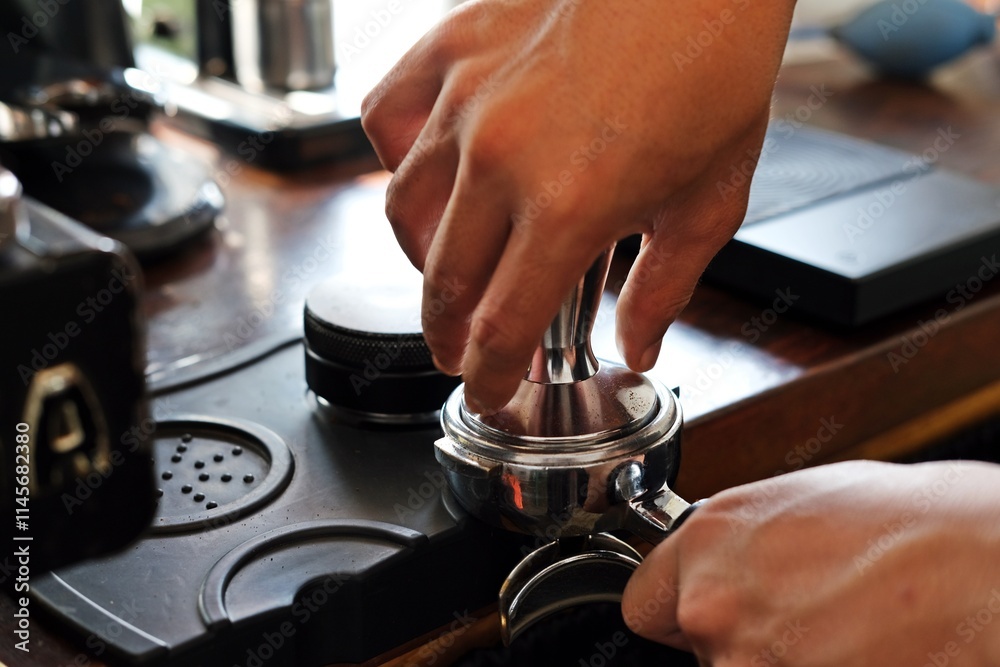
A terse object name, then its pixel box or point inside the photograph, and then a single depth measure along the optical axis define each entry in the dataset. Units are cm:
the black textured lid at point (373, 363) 57
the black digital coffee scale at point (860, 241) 70
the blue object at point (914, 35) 130
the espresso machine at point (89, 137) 79
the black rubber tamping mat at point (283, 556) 44
